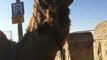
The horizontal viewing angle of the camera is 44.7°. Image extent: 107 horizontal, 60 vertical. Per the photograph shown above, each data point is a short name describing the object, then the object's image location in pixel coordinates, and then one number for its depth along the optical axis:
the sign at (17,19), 3.41
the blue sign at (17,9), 3.40
